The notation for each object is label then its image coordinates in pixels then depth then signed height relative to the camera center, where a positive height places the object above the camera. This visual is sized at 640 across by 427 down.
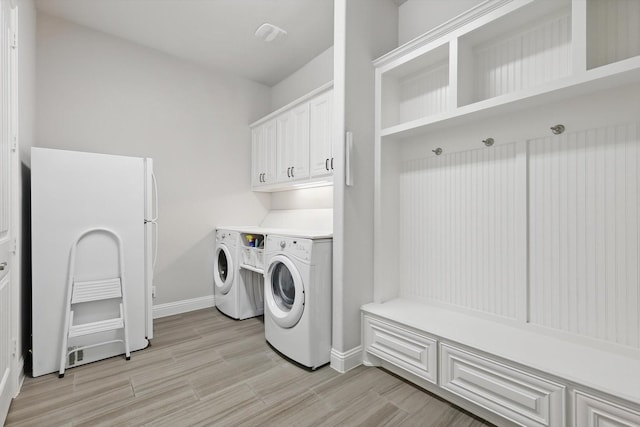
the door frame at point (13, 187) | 1.64 +0.15
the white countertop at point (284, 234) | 2.13 -0.17
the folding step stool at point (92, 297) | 2.05 -0.61
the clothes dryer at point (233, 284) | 3.08 -0.76
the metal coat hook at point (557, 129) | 1.66 +0.47
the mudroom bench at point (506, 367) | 1.24 -0.77
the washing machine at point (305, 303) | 2.11 -0.66
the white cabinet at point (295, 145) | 2.82 +0.73
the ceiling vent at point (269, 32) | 2.79 +1.74
